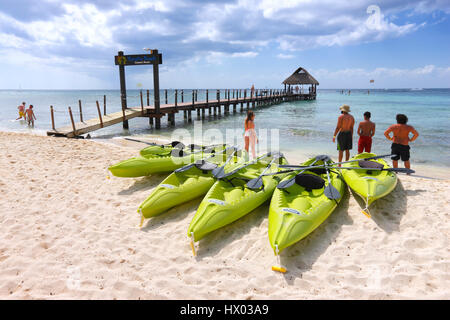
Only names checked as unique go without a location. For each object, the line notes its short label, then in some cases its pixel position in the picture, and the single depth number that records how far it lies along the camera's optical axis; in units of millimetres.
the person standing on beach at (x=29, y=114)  15961
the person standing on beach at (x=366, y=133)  6219
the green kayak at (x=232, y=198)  3605
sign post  14090
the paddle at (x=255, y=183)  4531
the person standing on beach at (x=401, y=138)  5579
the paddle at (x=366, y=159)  5279
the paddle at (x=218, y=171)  4889
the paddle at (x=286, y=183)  4445
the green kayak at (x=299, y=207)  3279
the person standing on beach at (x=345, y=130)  6332
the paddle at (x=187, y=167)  5082
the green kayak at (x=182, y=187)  4230
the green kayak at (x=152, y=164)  5547
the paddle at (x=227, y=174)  4770
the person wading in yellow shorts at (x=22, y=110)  16984
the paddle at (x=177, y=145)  6775
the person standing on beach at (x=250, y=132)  7105
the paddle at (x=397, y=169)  4844
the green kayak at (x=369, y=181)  4188
